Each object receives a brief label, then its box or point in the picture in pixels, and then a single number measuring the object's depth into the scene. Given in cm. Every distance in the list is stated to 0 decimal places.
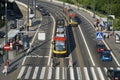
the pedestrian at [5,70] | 5669
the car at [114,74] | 5216
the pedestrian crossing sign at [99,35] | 6136
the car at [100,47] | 7033
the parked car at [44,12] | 11075
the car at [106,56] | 6541
